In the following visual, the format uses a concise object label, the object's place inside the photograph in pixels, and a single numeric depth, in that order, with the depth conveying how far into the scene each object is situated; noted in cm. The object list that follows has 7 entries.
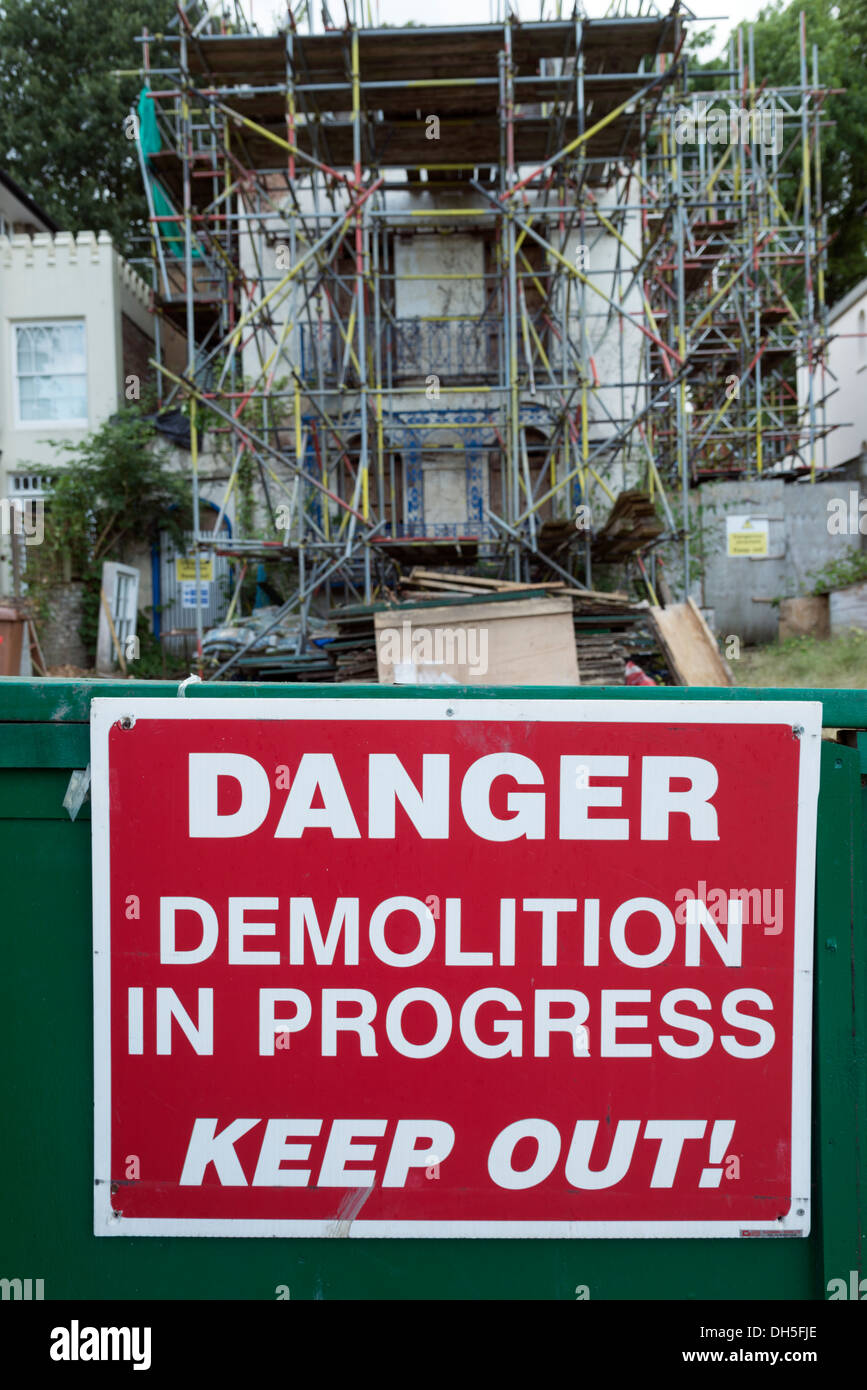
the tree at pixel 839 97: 2919
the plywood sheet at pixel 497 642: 1016
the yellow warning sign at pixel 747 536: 1752
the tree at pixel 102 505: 1853
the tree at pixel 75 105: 2989
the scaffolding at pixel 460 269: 1291
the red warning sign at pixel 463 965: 184
